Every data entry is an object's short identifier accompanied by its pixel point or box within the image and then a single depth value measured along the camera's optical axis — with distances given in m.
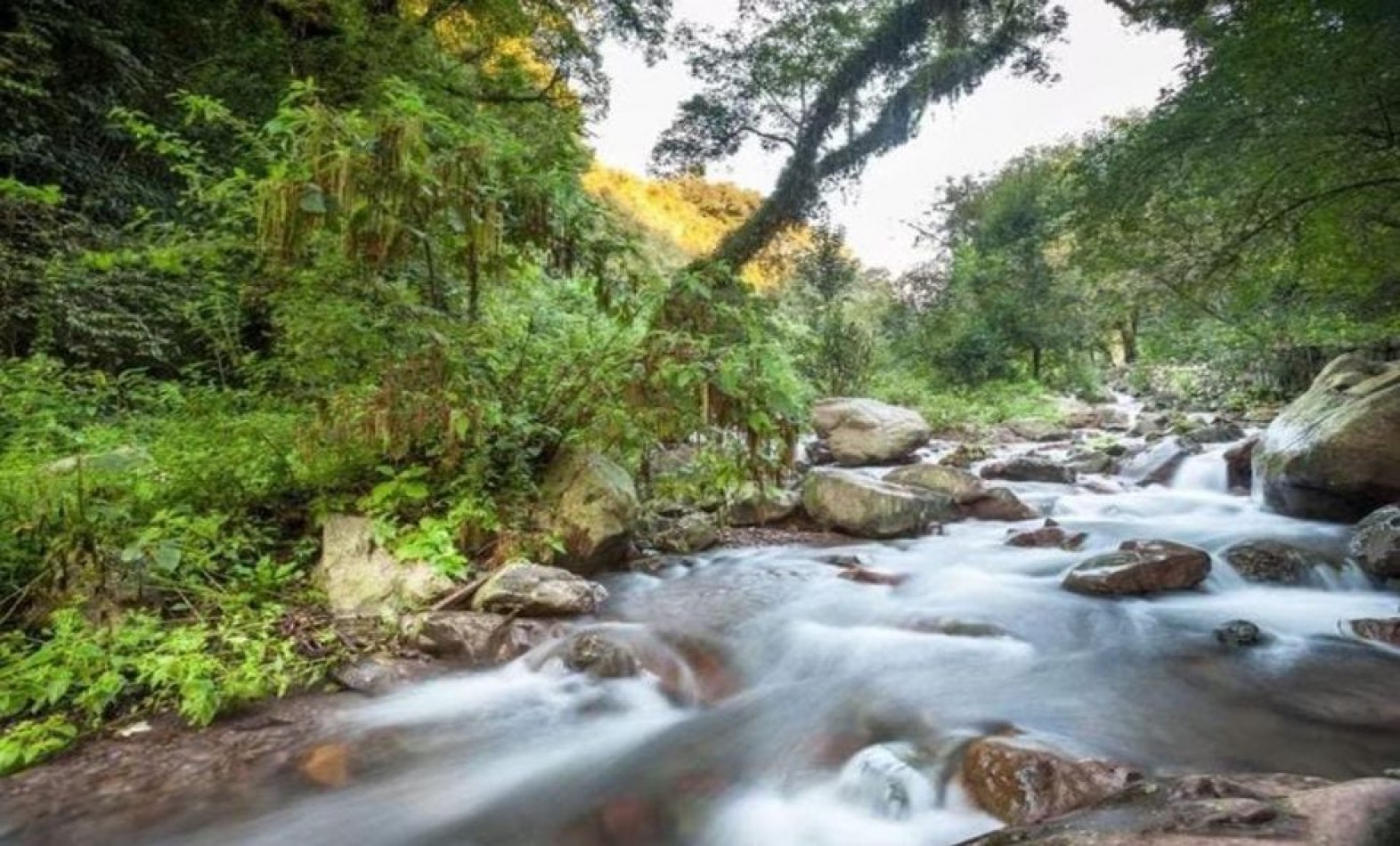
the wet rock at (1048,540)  6.15
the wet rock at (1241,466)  7.88
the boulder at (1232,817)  1.58
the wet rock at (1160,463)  8.56
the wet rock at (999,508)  7.18
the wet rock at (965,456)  10.18
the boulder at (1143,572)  4.81
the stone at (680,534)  5.97
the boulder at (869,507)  6.62
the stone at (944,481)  7.41
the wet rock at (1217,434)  9.72
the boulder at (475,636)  3.89
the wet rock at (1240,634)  4.01
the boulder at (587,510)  5.01
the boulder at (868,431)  10.49
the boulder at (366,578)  4.11
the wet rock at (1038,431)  12.90
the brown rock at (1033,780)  2.34
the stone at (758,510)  6.86
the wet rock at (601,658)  3.77
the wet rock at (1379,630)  3.86
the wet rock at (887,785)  2.66
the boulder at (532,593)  4.20
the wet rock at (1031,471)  8.79
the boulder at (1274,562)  5.05
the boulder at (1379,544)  4.72
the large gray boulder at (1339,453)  5.64
